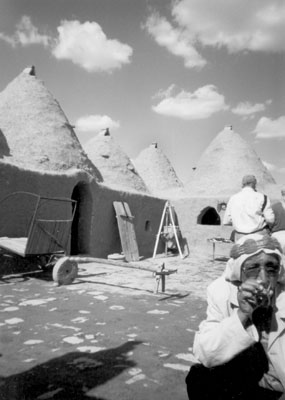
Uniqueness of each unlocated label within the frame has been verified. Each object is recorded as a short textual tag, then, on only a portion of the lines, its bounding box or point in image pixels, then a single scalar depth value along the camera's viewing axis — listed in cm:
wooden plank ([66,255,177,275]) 625
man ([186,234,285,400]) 160
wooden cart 692
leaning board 1193
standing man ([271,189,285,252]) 480
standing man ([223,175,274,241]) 482
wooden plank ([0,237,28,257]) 693
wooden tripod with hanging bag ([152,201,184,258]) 1416
